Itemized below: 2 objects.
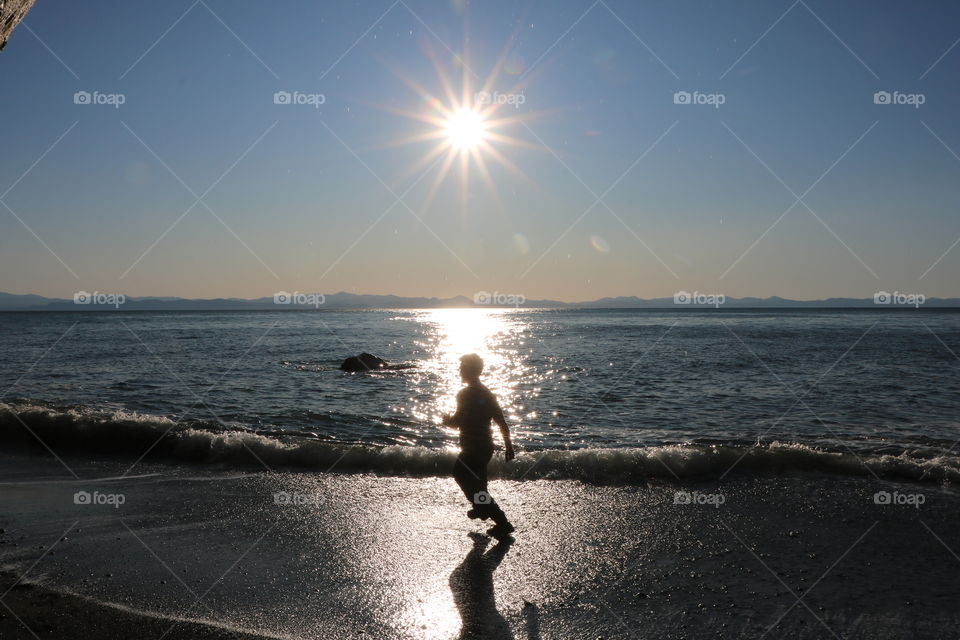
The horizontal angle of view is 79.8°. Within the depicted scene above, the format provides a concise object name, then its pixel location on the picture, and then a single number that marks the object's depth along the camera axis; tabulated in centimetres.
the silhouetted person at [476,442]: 621
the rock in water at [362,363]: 2561
